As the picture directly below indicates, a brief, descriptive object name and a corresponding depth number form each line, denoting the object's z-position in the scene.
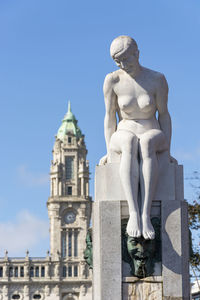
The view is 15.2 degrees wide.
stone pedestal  11.57
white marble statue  11.68
